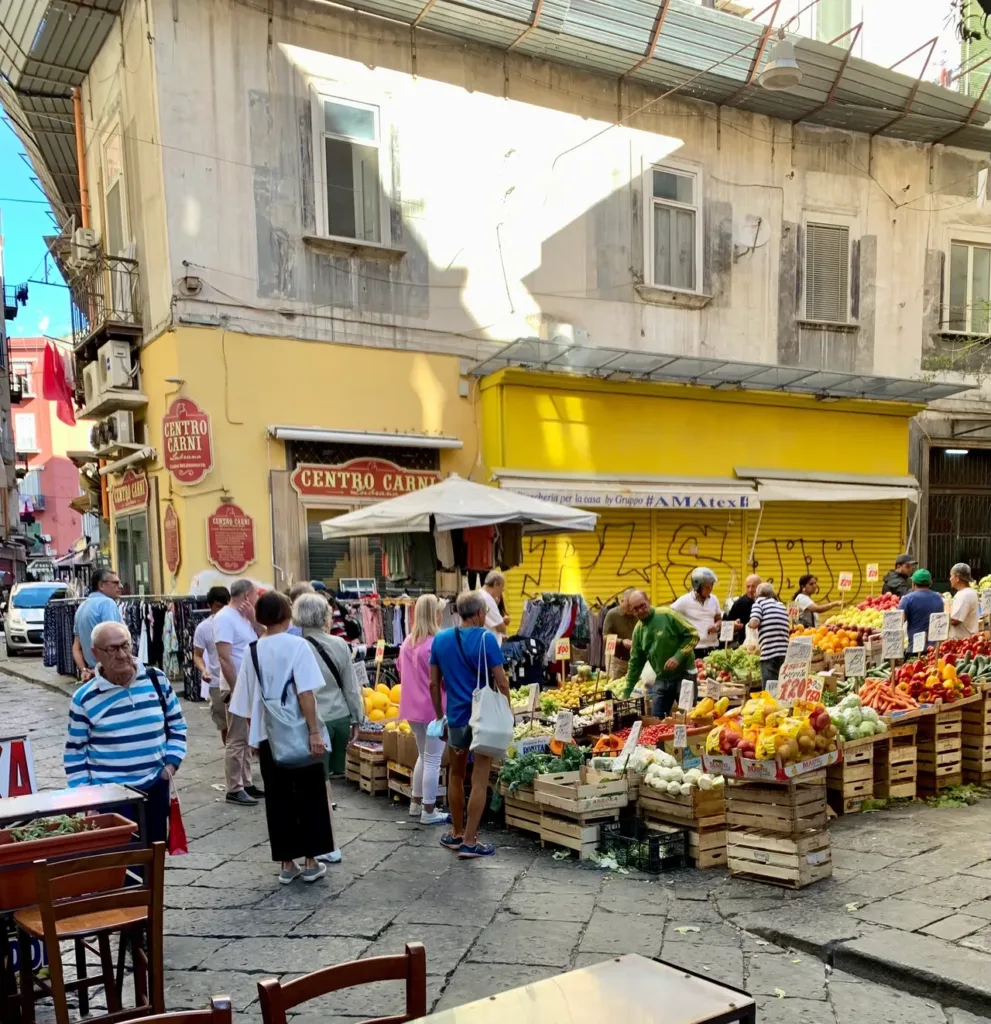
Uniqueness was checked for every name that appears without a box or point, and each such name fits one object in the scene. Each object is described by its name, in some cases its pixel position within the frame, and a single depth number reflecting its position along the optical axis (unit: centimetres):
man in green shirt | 732
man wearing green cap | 908
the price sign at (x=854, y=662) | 750
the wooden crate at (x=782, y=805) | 486
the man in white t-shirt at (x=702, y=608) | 892
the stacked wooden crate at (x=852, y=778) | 612
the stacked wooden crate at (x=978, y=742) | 684
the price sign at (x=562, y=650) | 856
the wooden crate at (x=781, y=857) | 484
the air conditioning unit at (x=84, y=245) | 1305
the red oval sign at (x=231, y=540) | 1088
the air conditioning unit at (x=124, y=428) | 1188
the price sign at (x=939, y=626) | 838
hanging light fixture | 947
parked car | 1803
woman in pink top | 616
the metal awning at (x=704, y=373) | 1257
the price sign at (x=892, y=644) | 779
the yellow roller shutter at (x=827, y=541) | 1500
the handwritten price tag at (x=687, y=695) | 675
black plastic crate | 527
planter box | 304
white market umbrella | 884
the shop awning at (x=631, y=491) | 1251
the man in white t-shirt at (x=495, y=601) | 881
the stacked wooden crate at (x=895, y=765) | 641
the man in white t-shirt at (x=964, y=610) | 870
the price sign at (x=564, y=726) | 615
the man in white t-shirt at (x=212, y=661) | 695
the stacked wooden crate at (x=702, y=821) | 530
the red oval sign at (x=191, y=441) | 1079
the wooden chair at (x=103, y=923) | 287
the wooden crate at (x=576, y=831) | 544
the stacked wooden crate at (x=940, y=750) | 664
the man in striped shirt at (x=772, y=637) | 884
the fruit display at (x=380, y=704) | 762
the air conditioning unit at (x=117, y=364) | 1170
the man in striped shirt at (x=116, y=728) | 420
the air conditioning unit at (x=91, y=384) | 1286
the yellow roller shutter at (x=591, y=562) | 1295
